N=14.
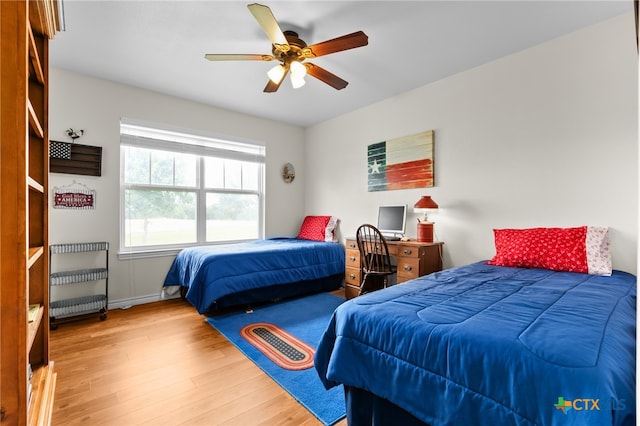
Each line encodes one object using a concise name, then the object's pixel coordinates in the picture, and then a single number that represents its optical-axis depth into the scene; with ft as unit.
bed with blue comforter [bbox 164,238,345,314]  9.70
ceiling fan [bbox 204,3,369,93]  6.14
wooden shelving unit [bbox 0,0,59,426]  2.47
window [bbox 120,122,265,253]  11.33
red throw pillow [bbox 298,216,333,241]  14.33
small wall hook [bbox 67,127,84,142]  9.90
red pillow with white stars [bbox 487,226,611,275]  6.84
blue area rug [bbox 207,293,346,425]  5.41
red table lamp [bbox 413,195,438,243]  10.11
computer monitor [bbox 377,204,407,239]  11.35
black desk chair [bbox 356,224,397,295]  10.19
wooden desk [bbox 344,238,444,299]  9.59
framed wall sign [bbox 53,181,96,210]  9.71
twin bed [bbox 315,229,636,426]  2.77
